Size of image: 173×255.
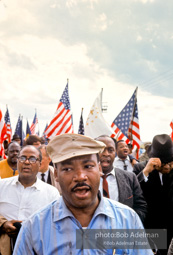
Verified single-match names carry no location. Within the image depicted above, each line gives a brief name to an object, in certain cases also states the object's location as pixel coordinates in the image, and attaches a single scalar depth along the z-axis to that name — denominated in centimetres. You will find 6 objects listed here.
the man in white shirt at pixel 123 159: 678
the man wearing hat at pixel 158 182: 388
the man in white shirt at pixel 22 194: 297
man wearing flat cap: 165
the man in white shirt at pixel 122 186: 350
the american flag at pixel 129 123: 949
